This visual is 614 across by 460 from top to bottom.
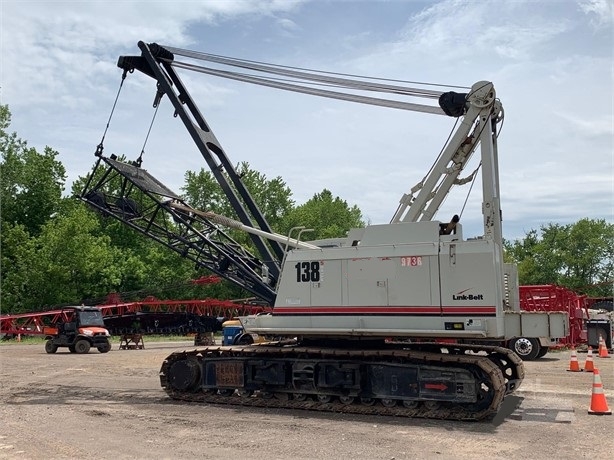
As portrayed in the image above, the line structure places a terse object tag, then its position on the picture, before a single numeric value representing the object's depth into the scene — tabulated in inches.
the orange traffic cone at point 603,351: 818.2
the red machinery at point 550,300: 870.8
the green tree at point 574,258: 2342.5
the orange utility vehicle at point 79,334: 1011.3
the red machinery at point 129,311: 1196.7
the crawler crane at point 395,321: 375.2
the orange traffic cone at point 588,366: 630.6
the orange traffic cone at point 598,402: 389.2
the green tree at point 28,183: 1808.6
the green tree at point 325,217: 2341.3
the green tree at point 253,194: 2300.7
